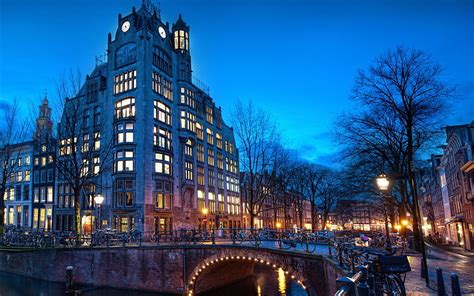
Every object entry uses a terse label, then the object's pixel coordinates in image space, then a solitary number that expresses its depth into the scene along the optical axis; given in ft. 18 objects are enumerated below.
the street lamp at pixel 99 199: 90.07
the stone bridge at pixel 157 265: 77.00
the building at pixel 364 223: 463.13
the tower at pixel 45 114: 220.43
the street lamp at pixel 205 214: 168.02
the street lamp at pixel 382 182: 49.37
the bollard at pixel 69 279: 71.20
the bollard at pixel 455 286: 29.70
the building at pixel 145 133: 132.98
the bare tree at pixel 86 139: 132.53
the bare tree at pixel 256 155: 123.95
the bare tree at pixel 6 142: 113.30
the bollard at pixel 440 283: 32.81
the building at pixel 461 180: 119.34
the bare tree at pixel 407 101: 75.56
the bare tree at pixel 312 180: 183.32
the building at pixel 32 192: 171.22
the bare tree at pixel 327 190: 193.18
